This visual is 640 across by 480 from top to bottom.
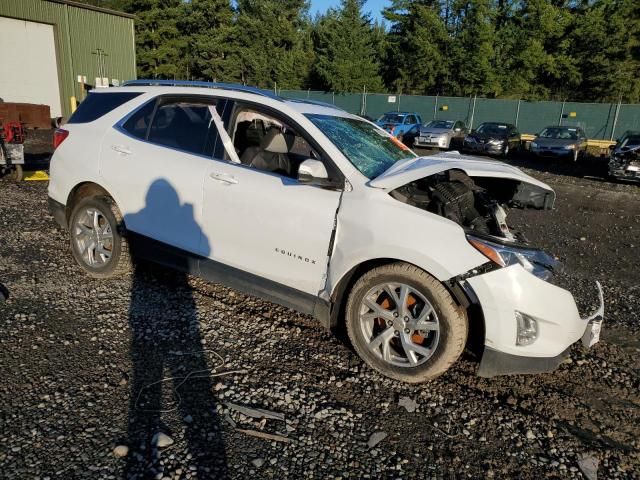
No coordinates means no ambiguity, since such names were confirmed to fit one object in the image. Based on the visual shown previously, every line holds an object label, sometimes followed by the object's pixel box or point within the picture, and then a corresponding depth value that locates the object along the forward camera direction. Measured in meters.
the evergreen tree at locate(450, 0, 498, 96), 42.28
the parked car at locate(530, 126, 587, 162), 20.00
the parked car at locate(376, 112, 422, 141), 24.12
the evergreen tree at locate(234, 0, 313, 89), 53.56
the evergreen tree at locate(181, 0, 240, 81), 51.06
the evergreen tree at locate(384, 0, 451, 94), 45.47
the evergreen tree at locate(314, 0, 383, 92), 47.59
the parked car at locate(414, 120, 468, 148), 22.86
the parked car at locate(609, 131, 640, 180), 14.35
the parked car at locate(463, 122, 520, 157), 21.86
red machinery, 8.62
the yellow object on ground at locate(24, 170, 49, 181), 9.46
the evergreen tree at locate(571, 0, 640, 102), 38.41
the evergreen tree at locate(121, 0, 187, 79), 48.03
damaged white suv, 2.96
